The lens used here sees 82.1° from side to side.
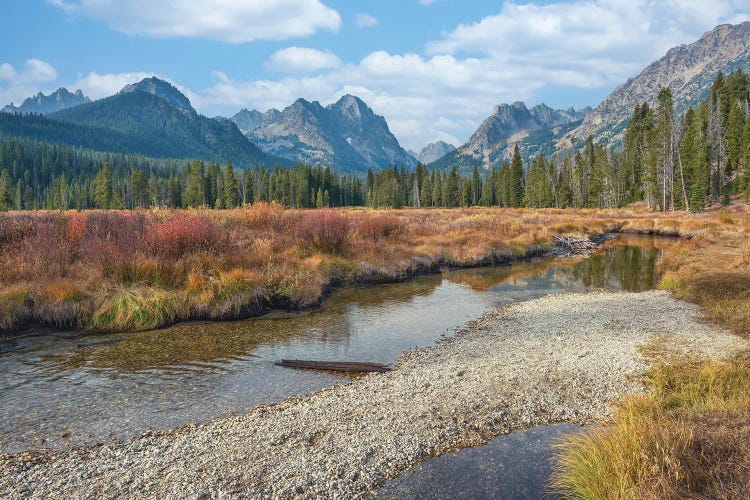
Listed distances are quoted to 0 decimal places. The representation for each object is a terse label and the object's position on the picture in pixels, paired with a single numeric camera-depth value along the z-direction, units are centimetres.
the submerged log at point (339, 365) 1150
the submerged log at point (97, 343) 1301
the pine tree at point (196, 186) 11919
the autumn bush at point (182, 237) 1862
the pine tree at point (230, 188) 11046
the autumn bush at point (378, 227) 3055
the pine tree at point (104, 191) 11212
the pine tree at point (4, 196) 10631
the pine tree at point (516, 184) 11215
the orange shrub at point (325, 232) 2561
